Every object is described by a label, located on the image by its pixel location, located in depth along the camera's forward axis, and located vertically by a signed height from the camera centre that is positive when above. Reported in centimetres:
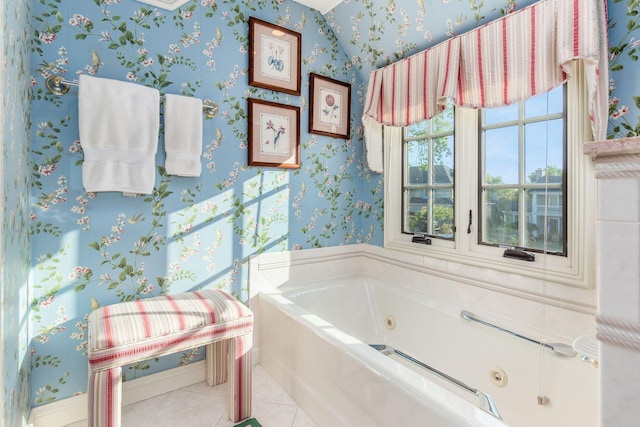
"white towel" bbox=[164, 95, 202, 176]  175 +43
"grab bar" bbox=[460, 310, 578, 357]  140 -56
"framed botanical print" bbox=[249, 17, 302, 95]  206 +101
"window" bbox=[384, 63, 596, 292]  153 +14
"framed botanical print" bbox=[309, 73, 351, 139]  233 +79
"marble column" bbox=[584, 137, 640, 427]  57 -10
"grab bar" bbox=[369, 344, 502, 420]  121 -72
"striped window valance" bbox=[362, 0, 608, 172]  137 +76
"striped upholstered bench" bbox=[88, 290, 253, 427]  127 -50
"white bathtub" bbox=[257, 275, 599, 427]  120 -67
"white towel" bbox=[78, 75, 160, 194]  154 +39
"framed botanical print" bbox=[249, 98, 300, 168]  208 +53
